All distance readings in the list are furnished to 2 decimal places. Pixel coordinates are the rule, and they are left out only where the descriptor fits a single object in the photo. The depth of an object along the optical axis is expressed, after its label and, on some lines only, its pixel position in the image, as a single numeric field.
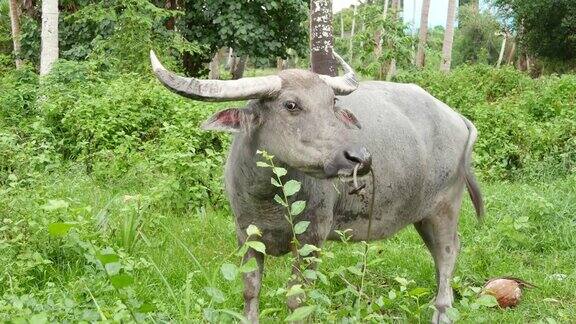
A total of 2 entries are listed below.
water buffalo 3.15
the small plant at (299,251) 2.12
